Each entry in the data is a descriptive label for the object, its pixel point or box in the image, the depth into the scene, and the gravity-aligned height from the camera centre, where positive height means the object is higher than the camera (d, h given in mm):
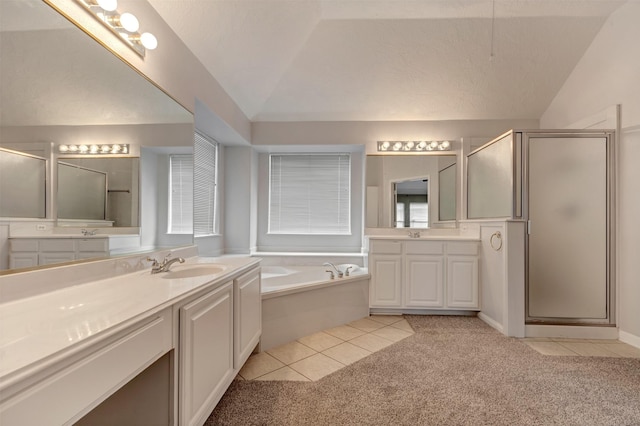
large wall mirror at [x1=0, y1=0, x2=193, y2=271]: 1048 +436
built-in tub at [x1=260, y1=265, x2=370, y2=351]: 2441 -846
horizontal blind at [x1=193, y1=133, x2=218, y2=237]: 3352 +388
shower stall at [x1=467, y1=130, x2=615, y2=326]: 2631 -23
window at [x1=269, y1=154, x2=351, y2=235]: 4211 +330
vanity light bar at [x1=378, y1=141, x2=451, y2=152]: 3718 +924
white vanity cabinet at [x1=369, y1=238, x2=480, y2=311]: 3152 -658
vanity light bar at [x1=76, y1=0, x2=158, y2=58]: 1388 +1016
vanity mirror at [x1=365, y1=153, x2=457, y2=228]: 3734 +357
